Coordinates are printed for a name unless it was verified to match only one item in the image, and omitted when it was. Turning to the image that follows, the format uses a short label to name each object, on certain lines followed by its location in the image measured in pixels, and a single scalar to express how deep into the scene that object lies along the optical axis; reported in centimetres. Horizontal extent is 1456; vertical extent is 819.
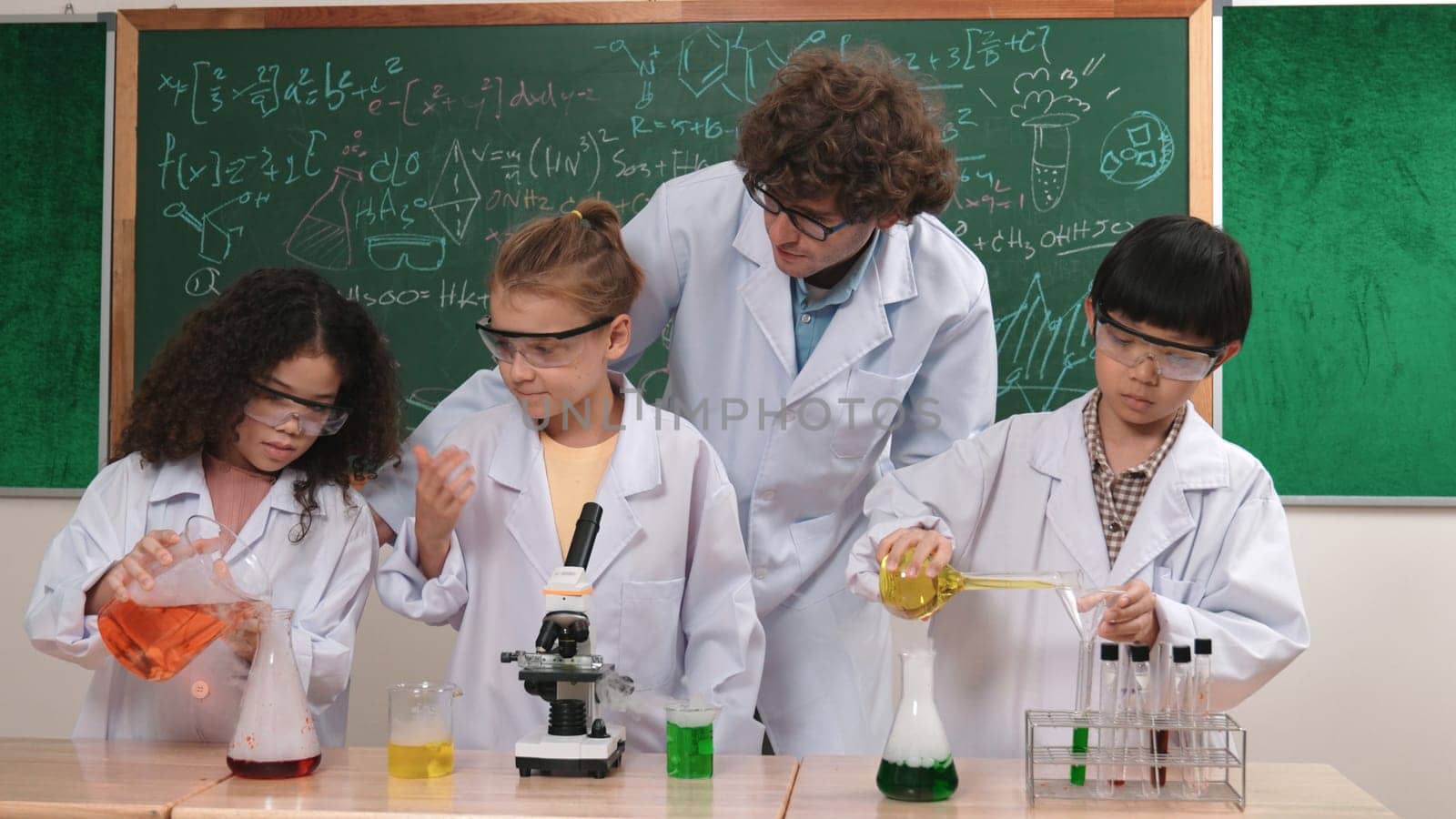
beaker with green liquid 174
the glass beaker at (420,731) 174
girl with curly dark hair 207
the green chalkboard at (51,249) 360
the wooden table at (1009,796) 159
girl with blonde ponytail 213
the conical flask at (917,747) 163
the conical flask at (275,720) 173
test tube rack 161
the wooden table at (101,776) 161
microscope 174
